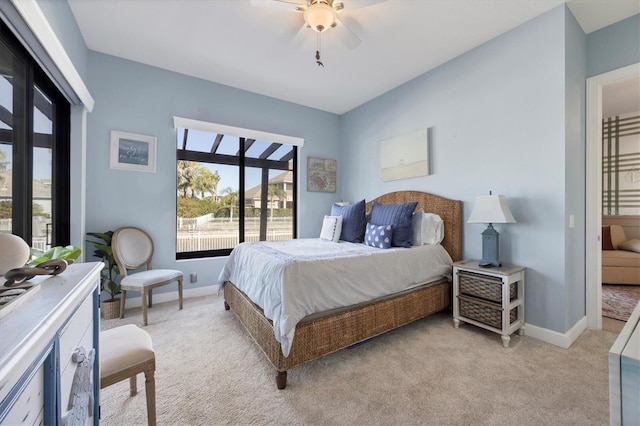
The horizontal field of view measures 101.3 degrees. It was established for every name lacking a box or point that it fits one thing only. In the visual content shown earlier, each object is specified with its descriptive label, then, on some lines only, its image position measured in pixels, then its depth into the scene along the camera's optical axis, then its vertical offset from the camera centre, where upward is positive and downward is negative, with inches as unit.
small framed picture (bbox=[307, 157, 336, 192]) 170.7 +26.3
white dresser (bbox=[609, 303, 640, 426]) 23.1 -15.3
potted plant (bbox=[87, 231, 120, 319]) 104.7 -26.2
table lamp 88.4 -1.2
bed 67.8 -32.4
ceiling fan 75.4 +60.5
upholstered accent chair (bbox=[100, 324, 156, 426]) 46.5 -26.9
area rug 108.3 -39.9
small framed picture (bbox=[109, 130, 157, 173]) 115.5 +27.8
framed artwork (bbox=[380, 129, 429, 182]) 126.1 +29.8
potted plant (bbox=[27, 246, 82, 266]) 47.3 -7.5
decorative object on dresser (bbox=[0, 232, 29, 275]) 32.9 -5.1
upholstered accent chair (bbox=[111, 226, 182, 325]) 101.7 -22.2
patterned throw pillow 105.5 -8.9
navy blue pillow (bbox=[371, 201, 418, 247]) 108.3 -2.1
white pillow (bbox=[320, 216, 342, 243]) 126.6 -7.4
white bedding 67.9 -19.0
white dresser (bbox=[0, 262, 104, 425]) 19.8 -14.1
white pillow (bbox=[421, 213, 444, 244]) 112.7 -6.4
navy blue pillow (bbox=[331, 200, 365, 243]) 123.6 -4.3
